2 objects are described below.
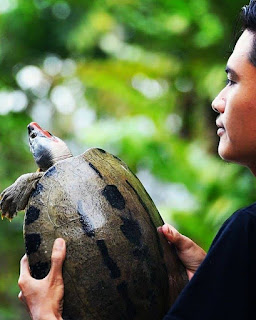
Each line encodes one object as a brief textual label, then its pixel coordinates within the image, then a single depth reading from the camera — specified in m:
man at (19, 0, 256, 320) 1.29
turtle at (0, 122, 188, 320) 1.44
